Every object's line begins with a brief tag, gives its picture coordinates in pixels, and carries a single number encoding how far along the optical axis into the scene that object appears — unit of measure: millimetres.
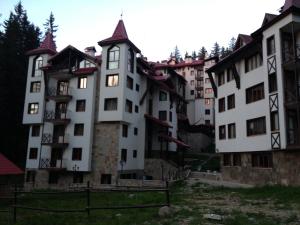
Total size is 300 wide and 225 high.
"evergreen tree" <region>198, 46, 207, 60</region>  114125
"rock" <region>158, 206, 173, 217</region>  14253
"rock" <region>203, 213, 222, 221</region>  13227
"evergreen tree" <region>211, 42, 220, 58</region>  125412
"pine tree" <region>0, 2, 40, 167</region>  47531
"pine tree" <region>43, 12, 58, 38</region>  74125
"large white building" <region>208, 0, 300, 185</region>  25859
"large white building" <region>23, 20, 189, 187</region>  39500
